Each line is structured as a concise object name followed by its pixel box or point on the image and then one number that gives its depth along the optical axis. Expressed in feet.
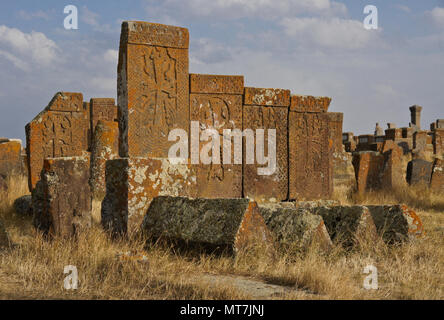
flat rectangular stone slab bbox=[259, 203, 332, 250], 29.60
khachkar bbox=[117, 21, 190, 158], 48.55
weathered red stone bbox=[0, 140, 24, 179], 87.51
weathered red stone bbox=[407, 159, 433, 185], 78.89
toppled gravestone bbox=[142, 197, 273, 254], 27.45
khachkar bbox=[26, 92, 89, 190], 65.67
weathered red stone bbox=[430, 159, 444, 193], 72.49
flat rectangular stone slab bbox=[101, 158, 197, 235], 32.30
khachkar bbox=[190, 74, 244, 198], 54.44
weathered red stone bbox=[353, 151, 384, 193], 70.18
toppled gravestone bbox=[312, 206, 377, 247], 31.91
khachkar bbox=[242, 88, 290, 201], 57.26
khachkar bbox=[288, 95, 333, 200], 59.16
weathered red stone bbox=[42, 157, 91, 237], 32.19
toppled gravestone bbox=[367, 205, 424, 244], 32.71
